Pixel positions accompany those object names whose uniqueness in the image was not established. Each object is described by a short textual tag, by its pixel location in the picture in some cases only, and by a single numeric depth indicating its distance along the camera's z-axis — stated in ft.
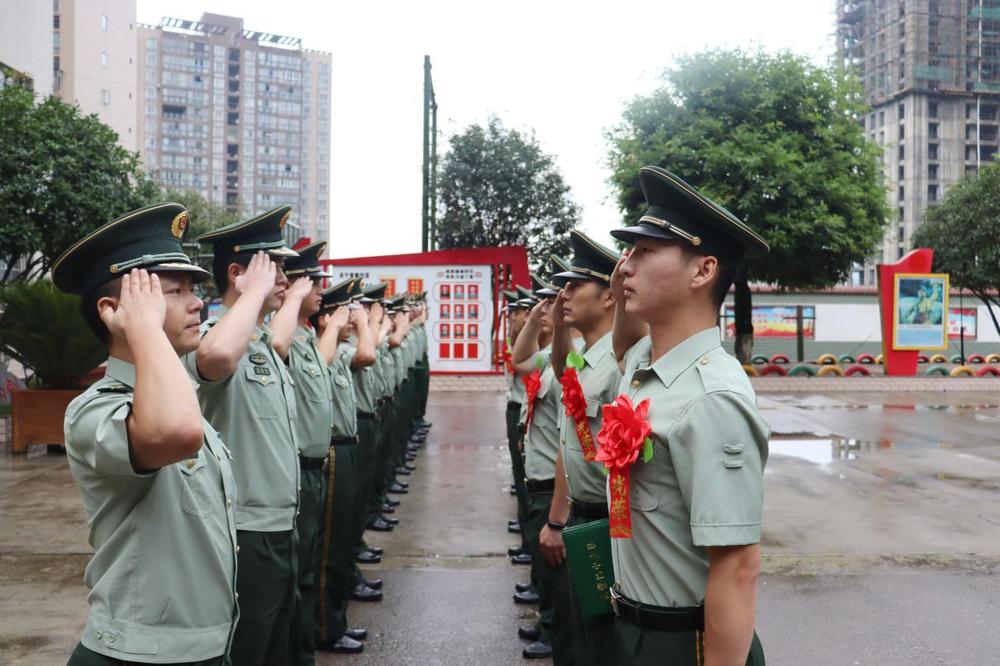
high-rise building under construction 241.96
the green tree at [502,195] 83.25
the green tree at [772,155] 69.56
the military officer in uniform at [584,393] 10.94
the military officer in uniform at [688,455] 6.40
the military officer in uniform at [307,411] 12.68
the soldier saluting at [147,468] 6.55
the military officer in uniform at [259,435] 10.12
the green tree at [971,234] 99.76
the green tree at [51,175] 51.52
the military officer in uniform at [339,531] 15.72
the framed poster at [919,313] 72.38
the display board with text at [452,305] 63.31
